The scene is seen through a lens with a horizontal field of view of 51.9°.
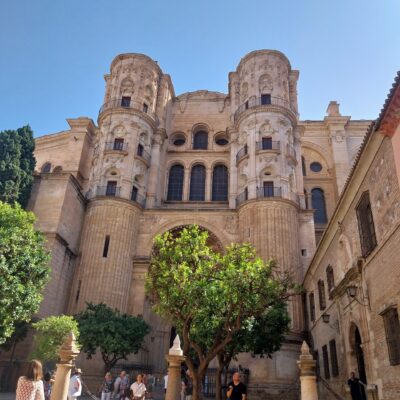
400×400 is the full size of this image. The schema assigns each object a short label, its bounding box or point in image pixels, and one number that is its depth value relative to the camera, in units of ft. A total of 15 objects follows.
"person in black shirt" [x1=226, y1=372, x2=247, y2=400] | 25.32
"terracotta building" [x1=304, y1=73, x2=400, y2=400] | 29.60
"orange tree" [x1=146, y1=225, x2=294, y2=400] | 39.19
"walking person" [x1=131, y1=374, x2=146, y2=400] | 36.86
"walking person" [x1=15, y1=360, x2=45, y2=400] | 15.40
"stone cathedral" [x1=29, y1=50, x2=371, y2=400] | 73.72
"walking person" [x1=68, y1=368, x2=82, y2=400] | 34.22
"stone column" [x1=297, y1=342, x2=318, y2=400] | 27.14
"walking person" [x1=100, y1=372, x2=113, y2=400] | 48.12
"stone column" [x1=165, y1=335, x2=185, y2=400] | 34.04
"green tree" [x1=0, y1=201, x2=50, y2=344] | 44.34
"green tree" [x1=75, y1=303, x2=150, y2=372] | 58.38
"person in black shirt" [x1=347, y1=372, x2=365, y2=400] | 33.19
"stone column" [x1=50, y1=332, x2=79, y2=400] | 29.19
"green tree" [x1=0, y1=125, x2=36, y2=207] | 71.97
